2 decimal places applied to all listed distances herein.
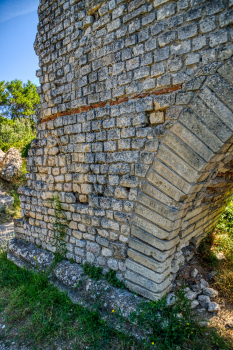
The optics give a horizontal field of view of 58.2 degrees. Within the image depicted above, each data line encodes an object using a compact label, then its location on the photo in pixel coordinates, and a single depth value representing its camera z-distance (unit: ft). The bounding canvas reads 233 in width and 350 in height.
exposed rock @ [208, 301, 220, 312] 8.58
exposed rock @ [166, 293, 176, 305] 7.96
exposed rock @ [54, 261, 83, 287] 9.93
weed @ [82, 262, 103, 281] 9.37
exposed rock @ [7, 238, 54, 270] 11.79
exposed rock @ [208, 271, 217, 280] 10.17
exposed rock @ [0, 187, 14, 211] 25.57
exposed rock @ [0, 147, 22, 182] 31.58
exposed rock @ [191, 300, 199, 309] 8.80
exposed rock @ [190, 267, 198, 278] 9.94
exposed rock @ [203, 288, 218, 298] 9.20
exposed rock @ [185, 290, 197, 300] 8.91
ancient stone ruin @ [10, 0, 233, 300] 6.12
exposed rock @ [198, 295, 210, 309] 8.91
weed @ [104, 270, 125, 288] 8.69
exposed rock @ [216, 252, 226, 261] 11.25
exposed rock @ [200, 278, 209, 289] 9.52
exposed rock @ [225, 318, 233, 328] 8.03
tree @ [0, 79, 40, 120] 63.67
